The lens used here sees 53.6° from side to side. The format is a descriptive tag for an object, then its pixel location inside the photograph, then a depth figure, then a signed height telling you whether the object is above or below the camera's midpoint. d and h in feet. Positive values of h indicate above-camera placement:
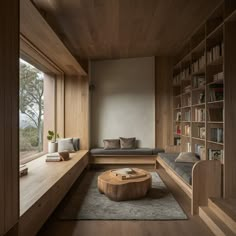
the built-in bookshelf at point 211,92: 10.00 +1.60
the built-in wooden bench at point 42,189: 6.44 -2.28
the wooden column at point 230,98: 9.99 +1.02
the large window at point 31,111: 12.03 +0.68
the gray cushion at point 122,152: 17.80 -2.27
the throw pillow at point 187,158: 13.09 -2.04
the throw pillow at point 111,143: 18.72 -1.72
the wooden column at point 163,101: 19.63 +1.78
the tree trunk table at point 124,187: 10.59 -2.99
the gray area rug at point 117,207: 9.12 -3.67
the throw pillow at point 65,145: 16.30 -1.58
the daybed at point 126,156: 17.83 -2.59
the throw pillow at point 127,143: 18.92 -1.69
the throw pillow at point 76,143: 17.45 -1.60
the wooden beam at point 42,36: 7.82 +3.75
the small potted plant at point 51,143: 15.34 -1.39
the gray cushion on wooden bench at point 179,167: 10.26 -2.28
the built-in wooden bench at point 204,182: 9.42 -2.46
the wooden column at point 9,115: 5.01 +0.18
